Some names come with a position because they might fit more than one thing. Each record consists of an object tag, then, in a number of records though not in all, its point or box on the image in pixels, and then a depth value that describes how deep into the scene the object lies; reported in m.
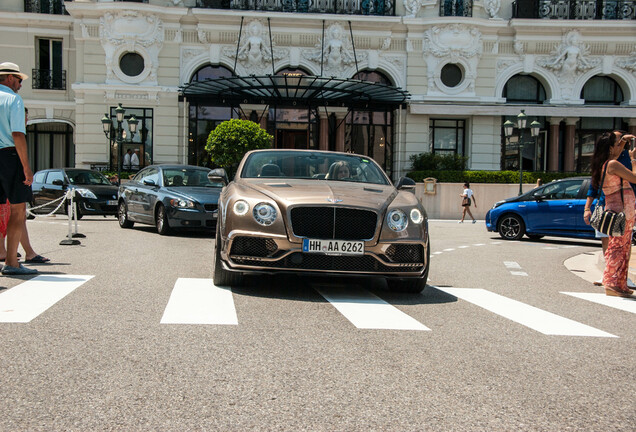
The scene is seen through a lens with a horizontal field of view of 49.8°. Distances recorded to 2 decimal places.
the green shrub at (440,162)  32.81
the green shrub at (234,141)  28.53
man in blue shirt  7.63
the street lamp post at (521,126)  27.90
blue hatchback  16.70
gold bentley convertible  6.69
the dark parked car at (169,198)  14.42
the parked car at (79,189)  21.16
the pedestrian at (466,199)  28.80
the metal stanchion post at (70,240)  12.11
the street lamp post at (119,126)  29.59
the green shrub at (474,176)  31.81
